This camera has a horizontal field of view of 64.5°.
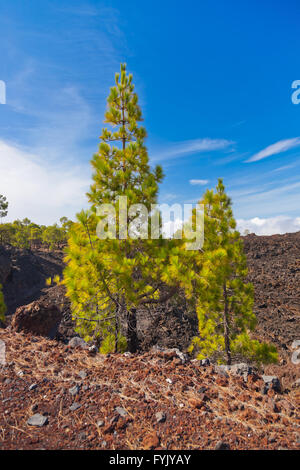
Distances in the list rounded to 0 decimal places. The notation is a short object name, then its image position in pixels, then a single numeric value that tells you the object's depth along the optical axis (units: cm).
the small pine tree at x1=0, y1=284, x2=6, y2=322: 805
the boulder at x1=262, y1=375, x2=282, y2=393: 304
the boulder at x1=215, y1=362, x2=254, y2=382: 332
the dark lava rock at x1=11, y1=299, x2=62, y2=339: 585
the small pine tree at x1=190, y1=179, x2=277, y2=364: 609
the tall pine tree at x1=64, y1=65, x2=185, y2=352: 480
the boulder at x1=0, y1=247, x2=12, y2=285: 2087
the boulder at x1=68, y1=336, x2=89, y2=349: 470
